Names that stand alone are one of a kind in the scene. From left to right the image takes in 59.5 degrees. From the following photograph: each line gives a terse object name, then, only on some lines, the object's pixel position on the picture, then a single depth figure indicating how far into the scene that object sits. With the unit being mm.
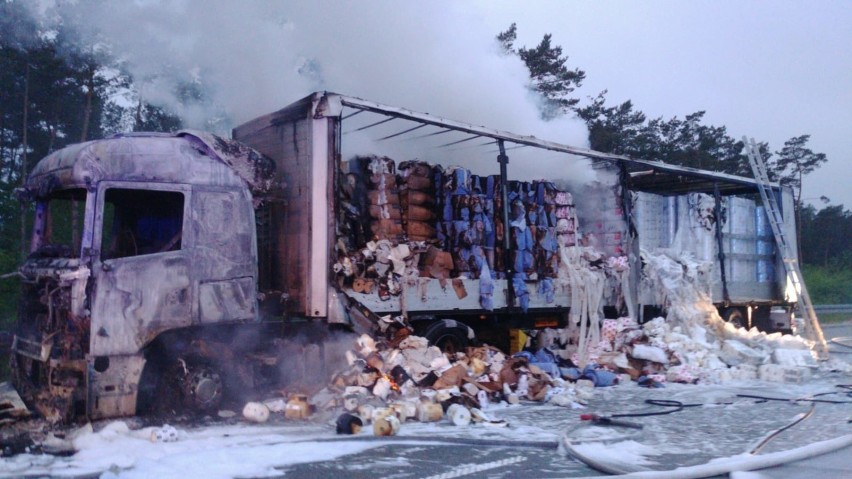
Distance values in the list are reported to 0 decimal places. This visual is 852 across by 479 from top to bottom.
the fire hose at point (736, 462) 5445
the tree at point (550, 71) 28781
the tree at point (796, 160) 49562
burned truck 6871
